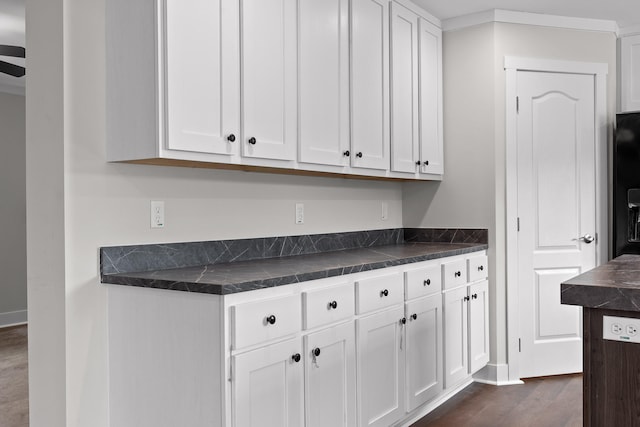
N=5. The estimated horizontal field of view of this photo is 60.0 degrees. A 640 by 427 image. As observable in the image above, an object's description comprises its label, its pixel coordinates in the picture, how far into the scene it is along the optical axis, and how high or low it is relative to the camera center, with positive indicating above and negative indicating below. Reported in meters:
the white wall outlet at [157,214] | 2.31 +0.00
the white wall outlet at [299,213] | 3.05 +0.00
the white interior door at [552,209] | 3.75 +0.00
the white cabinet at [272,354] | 1.82 -0.53
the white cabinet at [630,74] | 3.91 +0.96
